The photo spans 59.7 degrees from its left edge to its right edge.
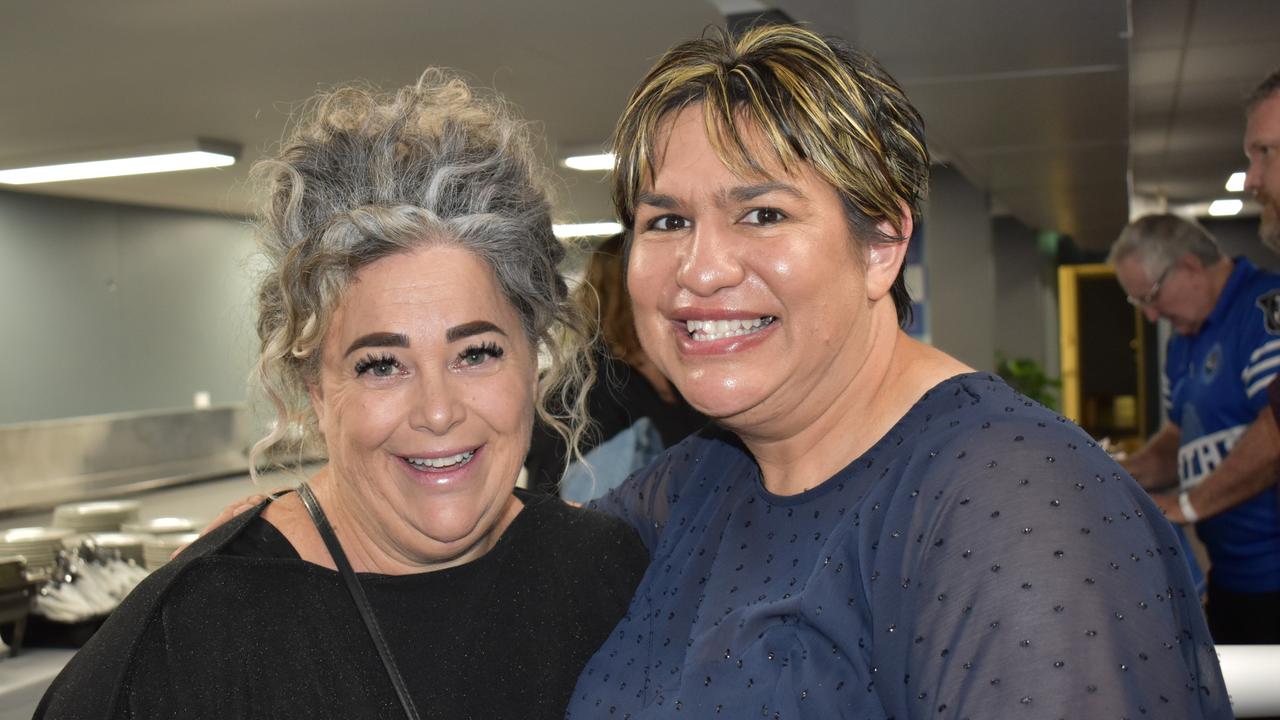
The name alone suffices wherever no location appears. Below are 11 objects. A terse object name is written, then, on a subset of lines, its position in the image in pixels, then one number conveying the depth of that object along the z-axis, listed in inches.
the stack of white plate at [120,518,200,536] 137.4
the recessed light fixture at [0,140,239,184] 287.7
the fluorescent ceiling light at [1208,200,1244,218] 518.3
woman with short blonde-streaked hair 37.4
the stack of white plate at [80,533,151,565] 124.5
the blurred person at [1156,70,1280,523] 113.5
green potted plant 506.0
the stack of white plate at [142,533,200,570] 123.3
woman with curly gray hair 55.3
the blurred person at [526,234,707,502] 124.5
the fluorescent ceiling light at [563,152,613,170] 319.6
